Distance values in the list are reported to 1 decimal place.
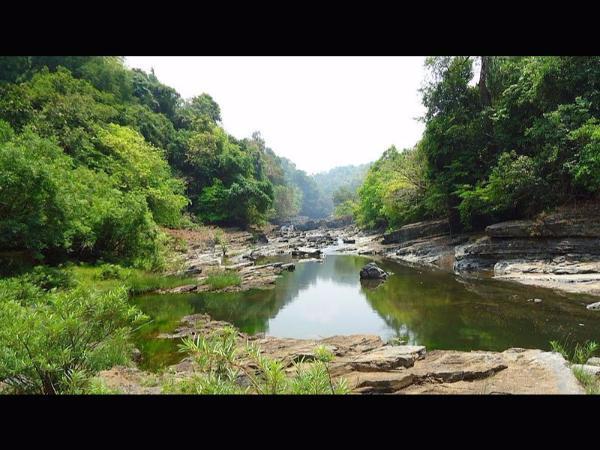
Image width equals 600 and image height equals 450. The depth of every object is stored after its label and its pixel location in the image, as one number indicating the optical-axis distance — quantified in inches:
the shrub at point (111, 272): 584.1
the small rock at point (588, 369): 211.6
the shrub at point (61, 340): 168.1
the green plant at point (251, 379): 156.2
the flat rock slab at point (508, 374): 196.5
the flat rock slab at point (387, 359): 253.3
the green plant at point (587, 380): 181.5
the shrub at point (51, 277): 455.2
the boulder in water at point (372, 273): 741.6
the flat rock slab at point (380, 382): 207.8
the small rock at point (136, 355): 329.4
